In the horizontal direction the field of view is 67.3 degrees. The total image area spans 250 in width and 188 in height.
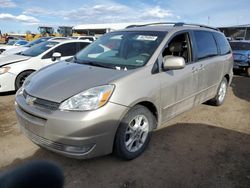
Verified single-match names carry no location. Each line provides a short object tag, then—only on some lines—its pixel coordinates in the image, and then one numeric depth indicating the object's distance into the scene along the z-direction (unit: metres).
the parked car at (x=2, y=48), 10.33
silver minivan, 2.12
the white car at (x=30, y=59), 4.80
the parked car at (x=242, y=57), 8.71
